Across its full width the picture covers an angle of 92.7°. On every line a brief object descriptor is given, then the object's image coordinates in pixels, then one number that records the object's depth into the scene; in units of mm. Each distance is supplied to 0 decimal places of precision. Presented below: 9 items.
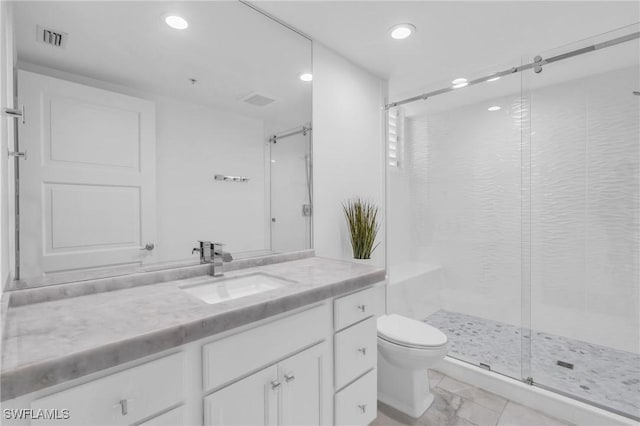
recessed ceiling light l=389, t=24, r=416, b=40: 1823
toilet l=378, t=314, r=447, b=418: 1737
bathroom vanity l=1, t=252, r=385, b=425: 669
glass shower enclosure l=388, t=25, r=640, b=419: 2113
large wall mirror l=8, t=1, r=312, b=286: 1088
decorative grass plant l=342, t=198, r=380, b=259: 2129
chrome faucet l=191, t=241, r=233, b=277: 1437
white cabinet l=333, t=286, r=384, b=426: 1336
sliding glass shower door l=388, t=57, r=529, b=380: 2625
